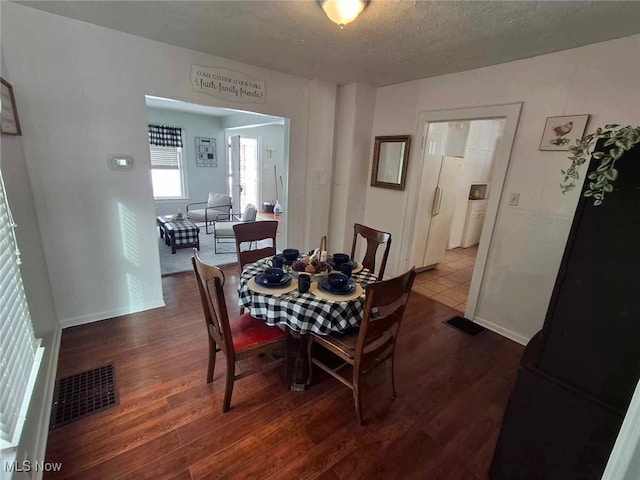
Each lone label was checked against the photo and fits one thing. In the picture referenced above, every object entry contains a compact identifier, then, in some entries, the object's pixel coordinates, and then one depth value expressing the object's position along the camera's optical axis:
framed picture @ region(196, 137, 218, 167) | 6.59
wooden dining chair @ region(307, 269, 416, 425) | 1.45
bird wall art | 2.14
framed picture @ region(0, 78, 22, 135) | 1.79
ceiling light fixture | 1.54
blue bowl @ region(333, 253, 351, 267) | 2.16
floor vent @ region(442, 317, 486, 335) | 2.74
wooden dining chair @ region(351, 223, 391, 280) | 2.42
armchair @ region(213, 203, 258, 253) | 4.49
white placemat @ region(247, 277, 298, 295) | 1.69
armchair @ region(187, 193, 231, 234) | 5.49
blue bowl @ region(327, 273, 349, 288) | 1.77
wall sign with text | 2.66
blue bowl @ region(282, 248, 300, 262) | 2.15
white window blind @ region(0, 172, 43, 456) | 1.09
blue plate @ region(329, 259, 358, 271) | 2.11
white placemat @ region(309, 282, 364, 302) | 1.65
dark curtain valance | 5.89
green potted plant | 0.89
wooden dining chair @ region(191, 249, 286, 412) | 1.48
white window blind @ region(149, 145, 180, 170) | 6.13
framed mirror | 3.41
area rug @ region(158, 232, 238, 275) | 3.89
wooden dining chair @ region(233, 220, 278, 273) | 2.38
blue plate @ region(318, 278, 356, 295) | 1.70
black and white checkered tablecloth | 1.58
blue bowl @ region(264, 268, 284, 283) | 1.77
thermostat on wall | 2.40
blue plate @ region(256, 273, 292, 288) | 1.74
